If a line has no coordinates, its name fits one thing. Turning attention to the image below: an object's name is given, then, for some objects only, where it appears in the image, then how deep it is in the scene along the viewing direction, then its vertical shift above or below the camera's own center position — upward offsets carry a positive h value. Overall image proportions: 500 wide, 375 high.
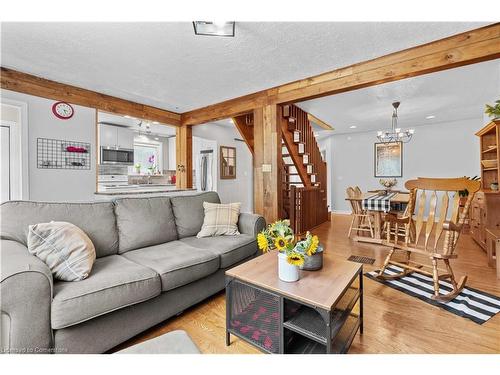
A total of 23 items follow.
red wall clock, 3.11 +0.97
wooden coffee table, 1.22 -0.76
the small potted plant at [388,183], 4.97 -0.02
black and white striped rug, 1.84 -1.02
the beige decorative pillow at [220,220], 2.51 -0.42
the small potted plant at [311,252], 1.43 -0.45
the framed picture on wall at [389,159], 6.20 +0.62
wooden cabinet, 3.01 -0.21
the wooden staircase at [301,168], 4.42 +0.31
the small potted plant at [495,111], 3.03 +0.94
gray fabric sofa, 1.15 -0.59
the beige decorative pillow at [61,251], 1.41 -0.43
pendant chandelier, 5.48 +1.18
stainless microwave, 5.66 +0.66
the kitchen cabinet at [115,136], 5.70 +1.16
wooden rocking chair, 2.00 -0.38
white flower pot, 1.38 -0.53
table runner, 3.58 -0.33
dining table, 3.80 -0.72
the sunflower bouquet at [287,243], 1.34 -0.37
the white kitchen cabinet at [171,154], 7.40 +0.88
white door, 2.72 +0.21
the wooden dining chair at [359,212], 4.30 -0.56
